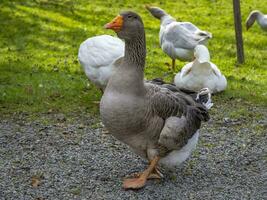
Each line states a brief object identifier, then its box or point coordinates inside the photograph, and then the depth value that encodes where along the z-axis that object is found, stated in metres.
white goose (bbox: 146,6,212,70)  13.58
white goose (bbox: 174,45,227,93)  12.21
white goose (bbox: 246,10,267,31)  16.87
